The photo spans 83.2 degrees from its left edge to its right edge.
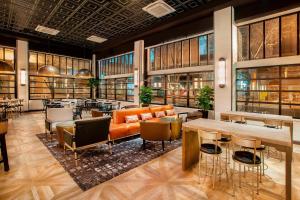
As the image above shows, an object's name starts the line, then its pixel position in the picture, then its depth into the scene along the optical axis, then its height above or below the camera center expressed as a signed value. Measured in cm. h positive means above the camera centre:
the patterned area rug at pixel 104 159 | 295 -132
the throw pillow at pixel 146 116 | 576 -60
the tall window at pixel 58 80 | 1072 +130
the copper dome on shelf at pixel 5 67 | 516 +99
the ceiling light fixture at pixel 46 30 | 806 +344
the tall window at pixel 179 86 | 711 +58
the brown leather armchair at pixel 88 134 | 347 -76
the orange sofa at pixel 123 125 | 454 -77
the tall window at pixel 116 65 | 1074 +235
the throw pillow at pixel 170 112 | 665 -55
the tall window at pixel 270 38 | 502 +192
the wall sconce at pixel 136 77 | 919 +118
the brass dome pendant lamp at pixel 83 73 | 844 +129
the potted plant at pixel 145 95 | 814 +18
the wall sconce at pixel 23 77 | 977 +127
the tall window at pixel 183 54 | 693 +210
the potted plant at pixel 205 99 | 610 -2
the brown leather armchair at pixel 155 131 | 419 -81
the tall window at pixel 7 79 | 962 +117
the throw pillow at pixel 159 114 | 624 -58
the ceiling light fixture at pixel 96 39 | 955 +350
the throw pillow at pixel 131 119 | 532 -64
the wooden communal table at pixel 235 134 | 221 -56
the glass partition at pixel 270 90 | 489 +27
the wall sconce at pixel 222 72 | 580 +92
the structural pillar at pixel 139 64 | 911 +189
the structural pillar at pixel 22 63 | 974 +208
